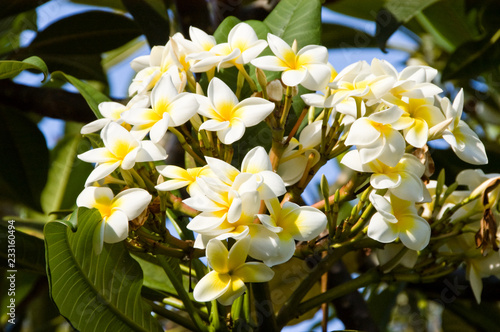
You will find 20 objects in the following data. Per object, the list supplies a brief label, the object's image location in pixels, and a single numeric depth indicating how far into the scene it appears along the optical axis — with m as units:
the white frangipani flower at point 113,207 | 1.67
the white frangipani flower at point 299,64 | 1.72
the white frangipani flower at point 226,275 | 1.66
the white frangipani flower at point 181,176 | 1.68
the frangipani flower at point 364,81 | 1.70
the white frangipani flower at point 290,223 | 1.65
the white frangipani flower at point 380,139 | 1.68
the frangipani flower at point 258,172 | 1.66
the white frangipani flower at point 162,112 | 1.70
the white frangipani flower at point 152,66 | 1.78
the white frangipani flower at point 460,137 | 1.70
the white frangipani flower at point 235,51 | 1.74
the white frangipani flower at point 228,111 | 1.69
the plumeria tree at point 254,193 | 1.67
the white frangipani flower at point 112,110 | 1.75
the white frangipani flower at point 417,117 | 1.69
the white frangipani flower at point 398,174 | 1.68
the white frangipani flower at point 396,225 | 1.68
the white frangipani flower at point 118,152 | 1.68
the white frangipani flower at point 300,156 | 1.75
